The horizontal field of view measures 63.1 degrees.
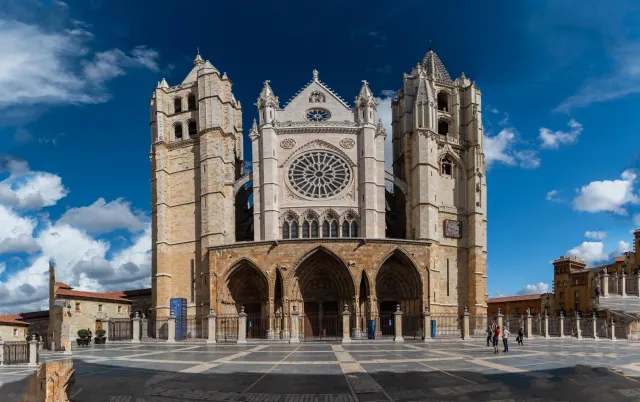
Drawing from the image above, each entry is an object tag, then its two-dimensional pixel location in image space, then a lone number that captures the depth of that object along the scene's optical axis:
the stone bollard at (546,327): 29.47
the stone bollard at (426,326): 25.67
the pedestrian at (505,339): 18.57
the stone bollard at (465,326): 26.39
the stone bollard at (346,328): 24.53
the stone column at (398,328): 25.11
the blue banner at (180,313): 33.19
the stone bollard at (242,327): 25.70
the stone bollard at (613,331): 29.78
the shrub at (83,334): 26.98
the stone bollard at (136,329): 28.43
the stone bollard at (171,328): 27.17
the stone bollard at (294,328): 25.32
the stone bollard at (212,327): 26.28
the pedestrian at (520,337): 22.88
